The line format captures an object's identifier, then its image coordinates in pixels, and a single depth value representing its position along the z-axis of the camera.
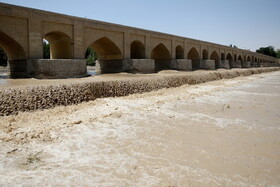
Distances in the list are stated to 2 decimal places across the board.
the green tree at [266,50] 77.62
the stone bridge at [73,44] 10.66
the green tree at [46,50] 35.59
